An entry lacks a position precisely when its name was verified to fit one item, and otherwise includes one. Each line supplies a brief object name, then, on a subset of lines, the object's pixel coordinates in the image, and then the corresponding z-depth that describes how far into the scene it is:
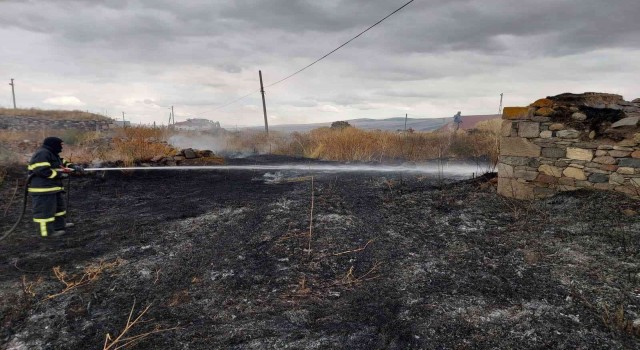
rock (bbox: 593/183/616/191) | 5.58
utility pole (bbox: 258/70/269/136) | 26.02
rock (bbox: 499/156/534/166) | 6.40
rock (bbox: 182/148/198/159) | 12.66
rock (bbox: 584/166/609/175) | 5.62
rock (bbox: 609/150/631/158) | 5.32
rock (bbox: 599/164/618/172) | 5.50
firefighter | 5.46
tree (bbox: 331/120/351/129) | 25.29
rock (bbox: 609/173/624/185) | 5.45
